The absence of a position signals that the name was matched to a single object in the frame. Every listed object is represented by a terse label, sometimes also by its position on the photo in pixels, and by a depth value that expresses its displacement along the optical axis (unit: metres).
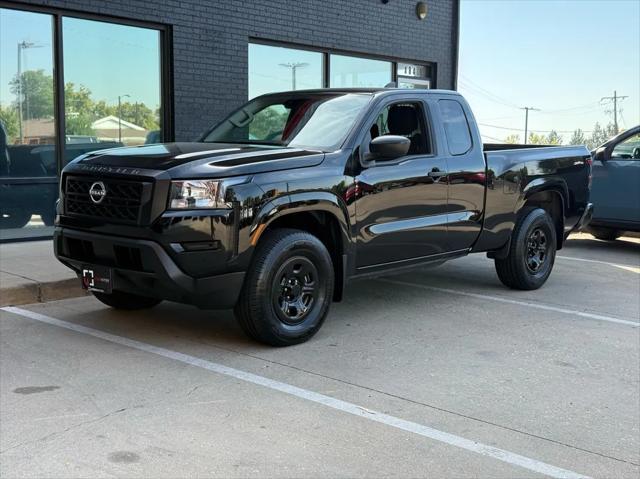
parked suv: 10.77
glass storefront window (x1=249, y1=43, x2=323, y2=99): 12.18
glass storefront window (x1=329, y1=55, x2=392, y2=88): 13.56
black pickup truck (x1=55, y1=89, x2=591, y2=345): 5.17
